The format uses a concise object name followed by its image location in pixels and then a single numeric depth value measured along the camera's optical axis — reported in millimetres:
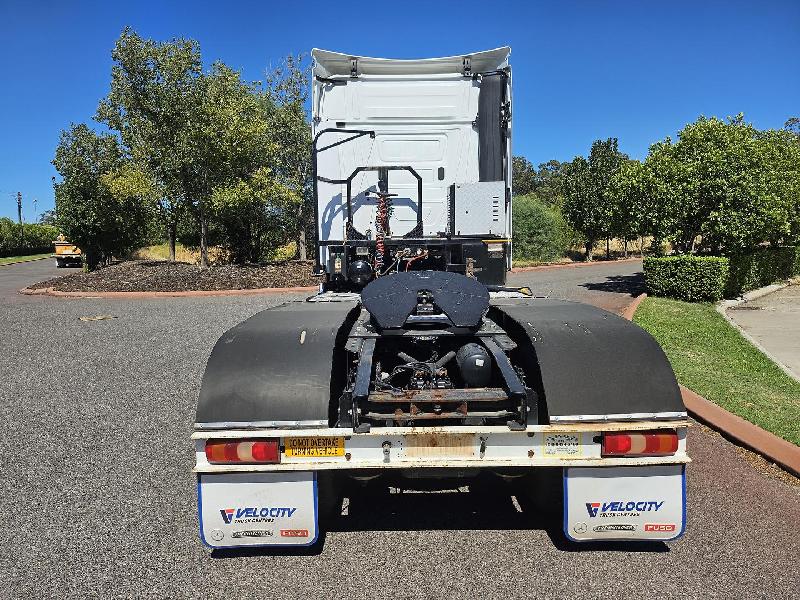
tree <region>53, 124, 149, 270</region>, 22594
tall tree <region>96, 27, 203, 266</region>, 19672
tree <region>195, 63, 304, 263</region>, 19203
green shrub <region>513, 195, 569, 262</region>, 31031
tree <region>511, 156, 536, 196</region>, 77250
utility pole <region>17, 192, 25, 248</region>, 49844
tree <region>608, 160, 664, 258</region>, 14750
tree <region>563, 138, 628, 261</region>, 33031
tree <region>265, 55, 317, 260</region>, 24203
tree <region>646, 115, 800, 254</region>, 14156
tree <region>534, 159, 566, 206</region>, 63481
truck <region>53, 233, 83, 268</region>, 33531
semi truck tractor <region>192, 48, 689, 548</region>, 3020
